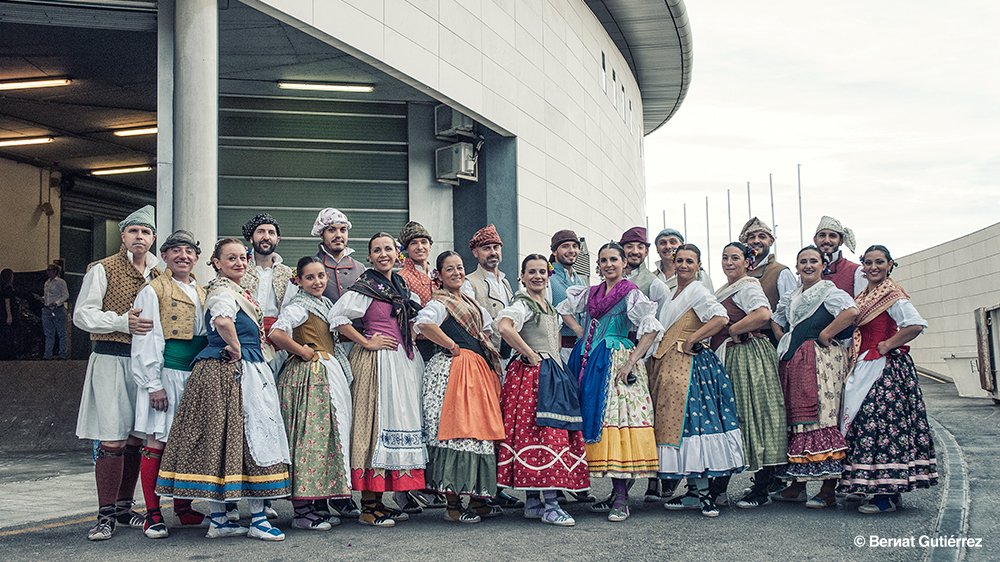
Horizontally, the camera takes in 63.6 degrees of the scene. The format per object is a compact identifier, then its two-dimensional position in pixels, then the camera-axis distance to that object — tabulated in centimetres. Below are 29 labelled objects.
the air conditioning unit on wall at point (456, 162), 1223
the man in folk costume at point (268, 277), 530
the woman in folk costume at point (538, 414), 484
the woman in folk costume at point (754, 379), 524
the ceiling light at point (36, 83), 1212
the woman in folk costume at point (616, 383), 497
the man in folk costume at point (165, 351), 463
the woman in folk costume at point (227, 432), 448
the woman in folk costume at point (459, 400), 489
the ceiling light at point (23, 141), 1564
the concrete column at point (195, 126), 743
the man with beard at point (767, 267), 594
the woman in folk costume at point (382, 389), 487
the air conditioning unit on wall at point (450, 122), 1211
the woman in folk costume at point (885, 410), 499
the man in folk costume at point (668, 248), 620
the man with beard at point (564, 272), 631
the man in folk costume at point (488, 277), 568
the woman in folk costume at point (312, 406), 473
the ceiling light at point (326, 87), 1170
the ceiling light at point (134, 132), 1512
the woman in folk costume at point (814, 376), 518
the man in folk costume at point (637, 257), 596
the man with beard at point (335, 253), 555
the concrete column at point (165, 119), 749
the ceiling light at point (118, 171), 1826
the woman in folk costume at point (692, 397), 504
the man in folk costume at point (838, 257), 597
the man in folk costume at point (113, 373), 466
